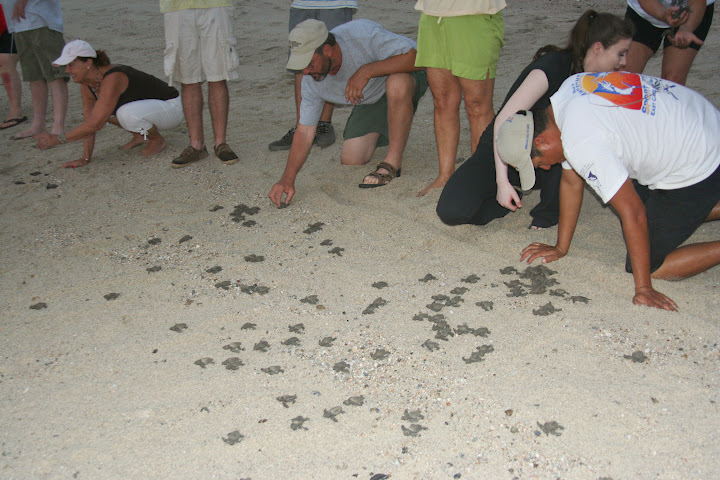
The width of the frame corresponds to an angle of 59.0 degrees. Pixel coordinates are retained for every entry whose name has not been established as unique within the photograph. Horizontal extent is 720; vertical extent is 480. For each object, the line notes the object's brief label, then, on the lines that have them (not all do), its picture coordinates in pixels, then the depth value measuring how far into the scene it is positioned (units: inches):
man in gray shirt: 123.5
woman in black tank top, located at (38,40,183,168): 150.3
